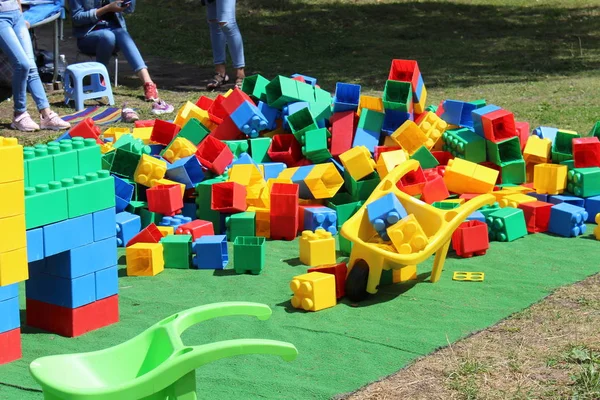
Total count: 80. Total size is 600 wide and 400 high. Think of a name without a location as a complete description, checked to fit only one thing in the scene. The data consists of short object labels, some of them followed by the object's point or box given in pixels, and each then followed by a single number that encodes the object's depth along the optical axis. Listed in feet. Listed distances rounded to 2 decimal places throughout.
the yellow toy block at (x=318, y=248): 27.73
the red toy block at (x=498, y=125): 34.07
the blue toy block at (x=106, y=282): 22.58
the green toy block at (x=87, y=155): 22.33
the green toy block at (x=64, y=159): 21.74
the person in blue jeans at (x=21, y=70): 45.32
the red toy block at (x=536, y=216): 31.54
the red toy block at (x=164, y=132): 37.09
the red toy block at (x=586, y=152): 34.20
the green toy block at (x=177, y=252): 27.84
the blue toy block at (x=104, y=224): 22.25
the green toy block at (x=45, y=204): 20.49
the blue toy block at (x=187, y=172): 32.26
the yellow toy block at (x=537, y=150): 35.62
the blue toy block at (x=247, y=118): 36.00
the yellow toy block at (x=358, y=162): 32.04
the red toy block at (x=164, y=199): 30.64
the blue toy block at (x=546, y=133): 37.56
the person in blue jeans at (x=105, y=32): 54.73
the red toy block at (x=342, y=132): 34.57
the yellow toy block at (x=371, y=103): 35.49
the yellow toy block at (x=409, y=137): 34.83
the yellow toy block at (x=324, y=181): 32.05
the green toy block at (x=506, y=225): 30.27
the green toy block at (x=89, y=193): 21.47
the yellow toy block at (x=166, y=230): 29.42
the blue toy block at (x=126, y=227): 30.19
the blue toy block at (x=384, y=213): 25.40
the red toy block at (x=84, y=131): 36.64
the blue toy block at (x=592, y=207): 33.06
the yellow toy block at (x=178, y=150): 34.10
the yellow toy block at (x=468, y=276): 26.38
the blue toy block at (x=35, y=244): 20.53
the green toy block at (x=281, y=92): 36.35
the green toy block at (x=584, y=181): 33.04
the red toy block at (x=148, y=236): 28.39
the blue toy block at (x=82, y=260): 21.76
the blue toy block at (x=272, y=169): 34.45
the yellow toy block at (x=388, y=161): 32.09
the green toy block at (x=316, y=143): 33.98
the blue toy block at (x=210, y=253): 27.57
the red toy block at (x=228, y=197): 30.70
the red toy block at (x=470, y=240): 28.33
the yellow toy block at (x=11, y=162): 19.31
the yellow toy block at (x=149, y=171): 32.12
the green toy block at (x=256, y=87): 38.50
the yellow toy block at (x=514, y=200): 32.12
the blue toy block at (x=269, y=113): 37.33
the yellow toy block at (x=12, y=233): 19.58
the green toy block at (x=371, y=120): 35.27
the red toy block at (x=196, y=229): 29.25
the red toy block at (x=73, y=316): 22.17
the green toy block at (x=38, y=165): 21.12
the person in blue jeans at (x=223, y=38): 55.80
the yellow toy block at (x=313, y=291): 23.83
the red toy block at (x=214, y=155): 33.12
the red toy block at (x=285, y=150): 35.59
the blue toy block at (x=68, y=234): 21.02
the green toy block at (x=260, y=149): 35.64
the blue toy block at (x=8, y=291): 20.29
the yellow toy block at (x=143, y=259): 27.16
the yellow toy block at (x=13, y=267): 19.71
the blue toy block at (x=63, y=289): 21.97
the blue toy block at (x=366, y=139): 34.78
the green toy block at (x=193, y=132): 36.05
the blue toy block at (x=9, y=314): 20.36
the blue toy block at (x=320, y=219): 30.76
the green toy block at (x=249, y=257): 27.02
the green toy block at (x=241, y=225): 30.48
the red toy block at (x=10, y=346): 20.55
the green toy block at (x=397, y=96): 35.04
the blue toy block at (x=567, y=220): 30.76
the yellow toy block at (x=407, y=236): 24.62
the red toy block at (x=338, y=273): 24.93
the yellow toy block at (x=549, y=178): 33.53
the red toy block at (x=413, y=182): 31.83
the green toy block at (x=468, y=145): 34.74
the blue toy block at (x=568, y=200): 32.87
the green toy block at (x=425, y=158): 34.37
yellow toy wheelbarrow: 24.36
